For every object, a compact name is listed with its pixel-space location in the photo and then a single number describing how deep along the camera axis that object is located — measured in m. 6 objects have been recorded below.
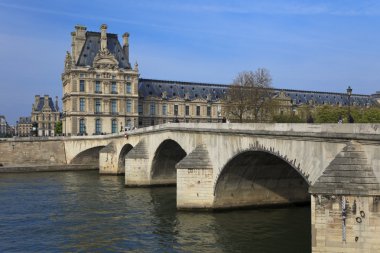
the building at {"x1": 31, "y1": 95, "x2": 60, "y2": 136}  173.12
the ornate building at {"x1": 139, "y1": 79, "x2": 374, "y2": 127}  107.38
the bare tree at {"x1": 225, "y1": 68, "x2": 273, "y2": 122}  70.06
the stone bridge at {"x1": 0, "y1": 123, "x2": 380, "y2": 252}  18.11
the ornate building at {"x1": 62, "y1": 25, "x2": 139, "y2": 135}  94.88
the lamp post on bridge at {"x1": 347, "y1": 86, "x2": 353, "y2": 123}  29.65
